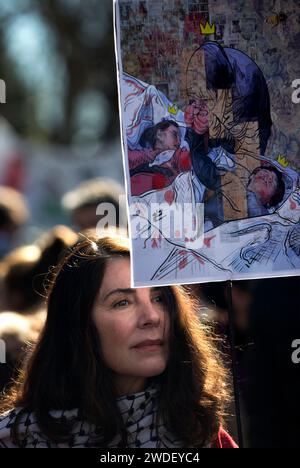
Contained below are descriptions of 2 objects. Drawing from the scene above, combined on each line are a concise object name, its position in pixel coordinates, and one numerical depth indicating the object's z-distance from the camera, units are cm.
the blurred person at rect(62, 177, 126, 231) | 457
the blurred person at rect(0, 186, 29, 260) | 507
